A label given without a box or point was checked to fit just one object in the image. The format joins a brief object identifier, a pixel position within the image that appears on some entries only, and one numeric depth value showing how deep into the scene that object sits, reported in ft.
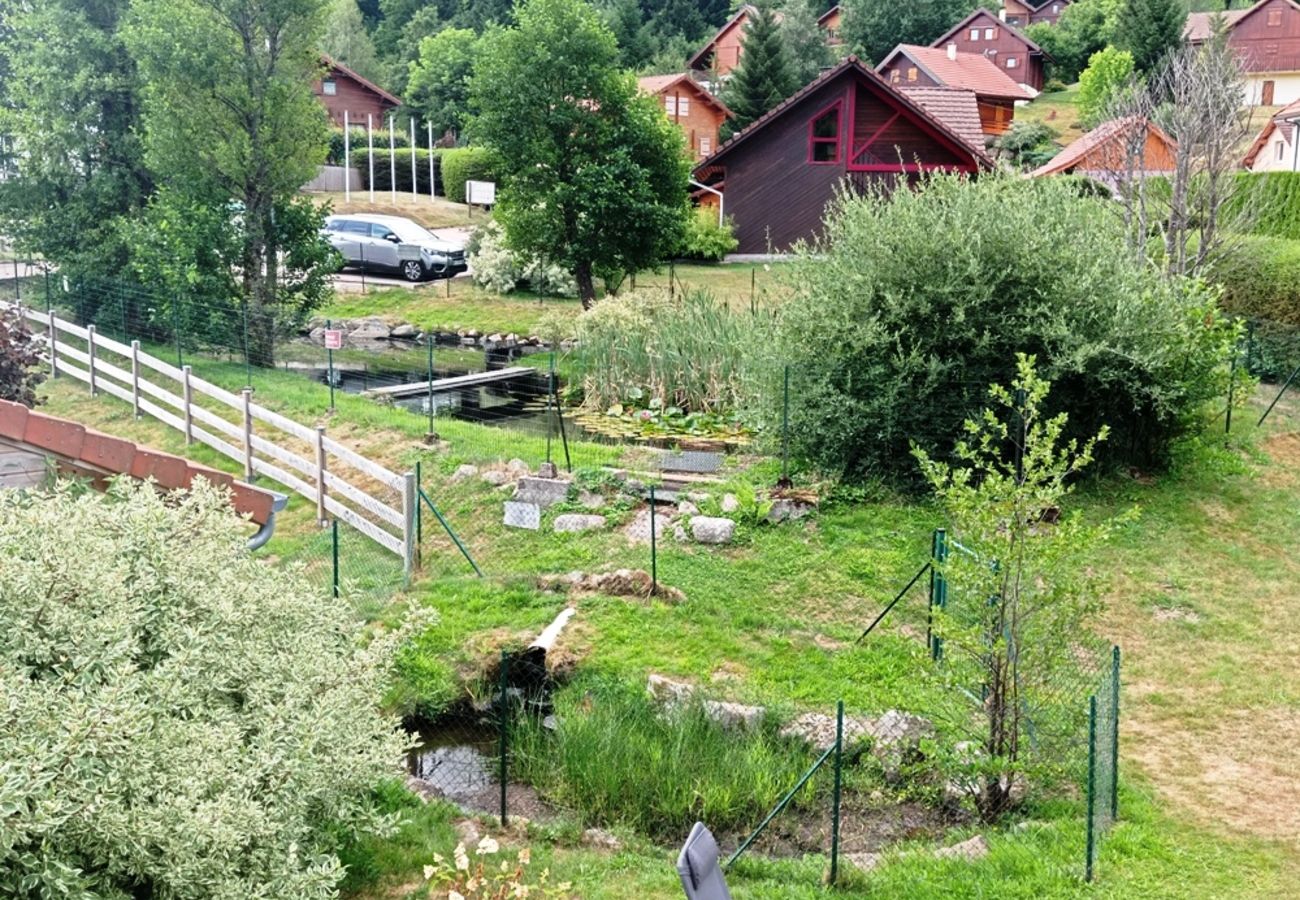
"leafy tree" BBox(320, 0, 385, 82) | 199.28
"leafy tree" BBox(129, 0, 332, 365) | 69.72
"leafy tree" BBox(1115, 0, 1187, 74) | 189.37
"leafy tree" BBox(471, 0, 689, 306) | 79.15
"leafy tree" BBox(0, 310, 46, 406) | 54.08
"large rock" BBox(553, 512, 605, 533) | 45.34
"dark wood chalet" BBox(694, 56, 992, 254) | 108.47
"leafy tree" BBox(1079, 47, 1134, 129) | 177.88
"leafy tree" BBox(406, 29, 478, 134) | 176.65
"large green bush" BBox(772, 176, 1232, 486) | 47.37
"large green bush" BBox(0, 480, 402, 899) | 18.16
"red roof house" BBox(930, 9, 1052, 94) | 232.73
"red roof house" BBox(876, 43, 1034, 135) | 182.60
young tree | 26.89
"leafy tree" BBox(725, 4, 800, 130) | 153.48
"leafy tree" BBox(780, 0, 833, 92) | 187.93
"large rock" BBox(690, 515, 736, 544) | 43.96
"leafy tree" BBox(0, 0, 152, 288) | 75.56
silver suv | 103.04
